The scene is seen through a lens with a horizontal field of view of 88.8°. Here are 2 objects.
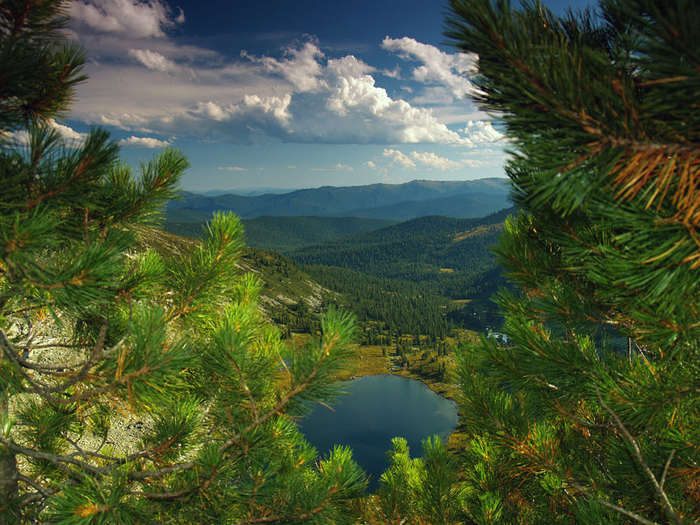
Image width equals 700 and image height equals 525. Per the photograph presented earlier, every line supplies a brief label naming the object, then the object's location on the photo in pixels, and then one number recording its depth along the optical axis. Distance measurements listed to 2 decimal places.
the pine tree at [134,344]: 2.26
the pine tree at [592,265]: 1.59
